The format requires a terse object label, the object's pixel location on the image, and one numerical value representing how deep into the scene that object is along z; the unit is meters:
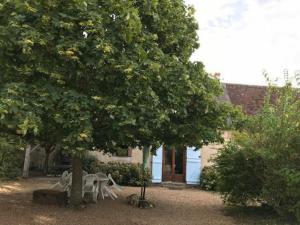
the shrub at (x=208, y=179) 12.40
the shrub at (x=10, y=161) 11.65
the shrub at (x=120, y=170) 12.14
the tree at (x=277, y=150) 6.47
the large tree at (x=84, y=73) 5.42
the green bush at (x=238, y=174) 7.41
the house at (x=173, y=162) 13.05
